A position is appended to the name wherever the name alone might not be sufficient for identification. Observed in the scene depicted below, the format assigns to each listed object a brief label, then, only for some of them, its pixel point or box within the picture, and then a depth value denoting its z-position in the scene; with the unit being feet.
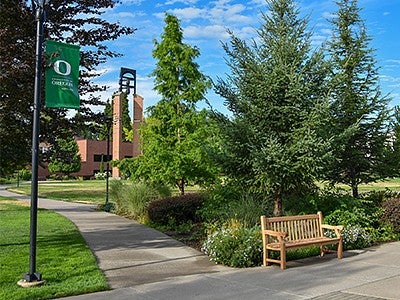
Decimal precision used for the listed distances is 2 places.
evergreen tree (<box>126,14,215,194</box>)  51.72
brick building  168.66
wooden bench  26.58
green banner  23.95
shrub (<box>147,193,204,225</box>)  44.65
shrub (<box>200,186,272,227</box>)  34.76
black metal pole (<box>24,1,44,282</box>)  21.43
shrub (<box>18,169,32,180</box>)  194.39
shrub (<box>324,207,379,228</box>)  36.35
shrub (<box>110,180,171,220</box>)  51.90
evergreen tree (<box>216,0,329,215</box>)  34.45
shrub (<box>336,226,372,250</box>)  33.30
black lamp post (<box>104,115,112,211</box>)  61.43
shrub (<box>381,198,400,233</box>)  38.19
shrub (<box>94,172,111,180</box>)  213.52
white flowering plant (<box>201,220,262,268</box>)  26.86
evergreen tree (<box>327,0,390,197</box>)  45.34
